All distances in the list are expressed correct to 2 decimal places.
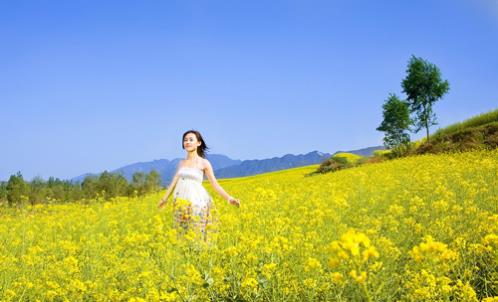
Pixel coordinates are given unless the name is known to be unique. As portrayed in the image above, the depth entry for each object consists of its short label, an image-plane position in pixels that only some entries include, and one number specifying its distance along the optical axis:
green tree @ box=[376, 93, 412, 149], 39.19
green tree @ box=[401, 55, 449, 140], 39.44
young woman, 7.14
